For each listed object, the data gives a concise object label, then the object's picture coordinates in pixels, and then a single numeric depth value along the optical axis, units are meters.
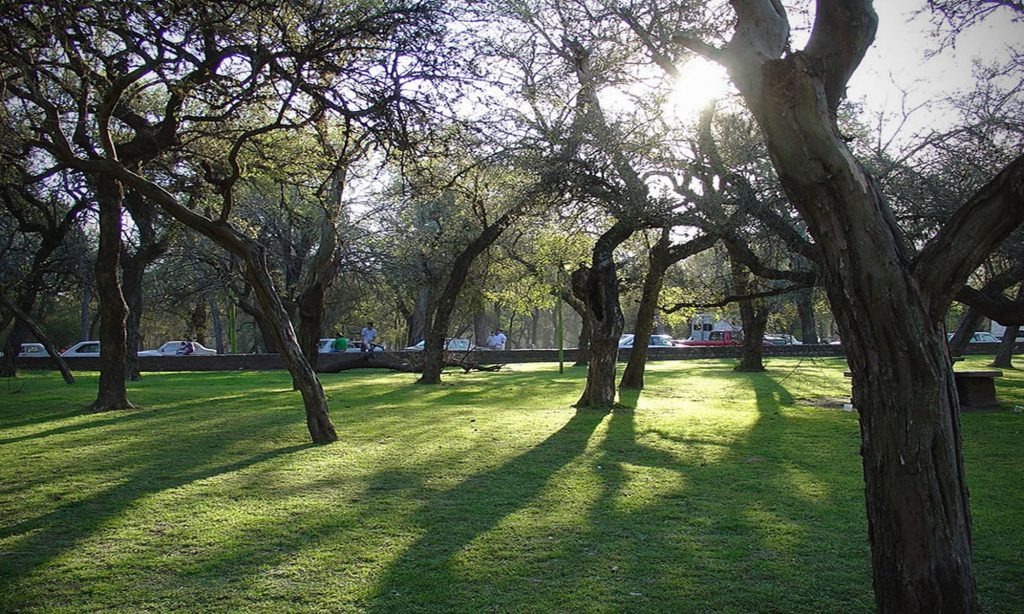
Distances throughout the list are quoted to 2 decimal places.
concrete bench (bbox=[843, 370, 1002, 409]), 13.04
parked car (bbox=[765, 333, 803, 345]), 43.34
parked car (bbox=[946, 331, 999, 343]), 45.34
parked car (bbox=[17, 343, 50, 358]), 37.00
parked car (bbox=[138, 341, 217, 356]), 36.18
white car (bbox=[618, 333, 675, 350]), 44.17
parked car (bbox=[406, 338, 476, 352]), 36.35
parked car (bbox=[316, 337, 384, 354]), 35.06
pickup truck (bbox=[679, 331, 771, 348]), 46.38
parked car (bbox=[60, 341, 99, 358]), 33.12
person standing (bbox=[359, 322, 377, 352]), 29.44
